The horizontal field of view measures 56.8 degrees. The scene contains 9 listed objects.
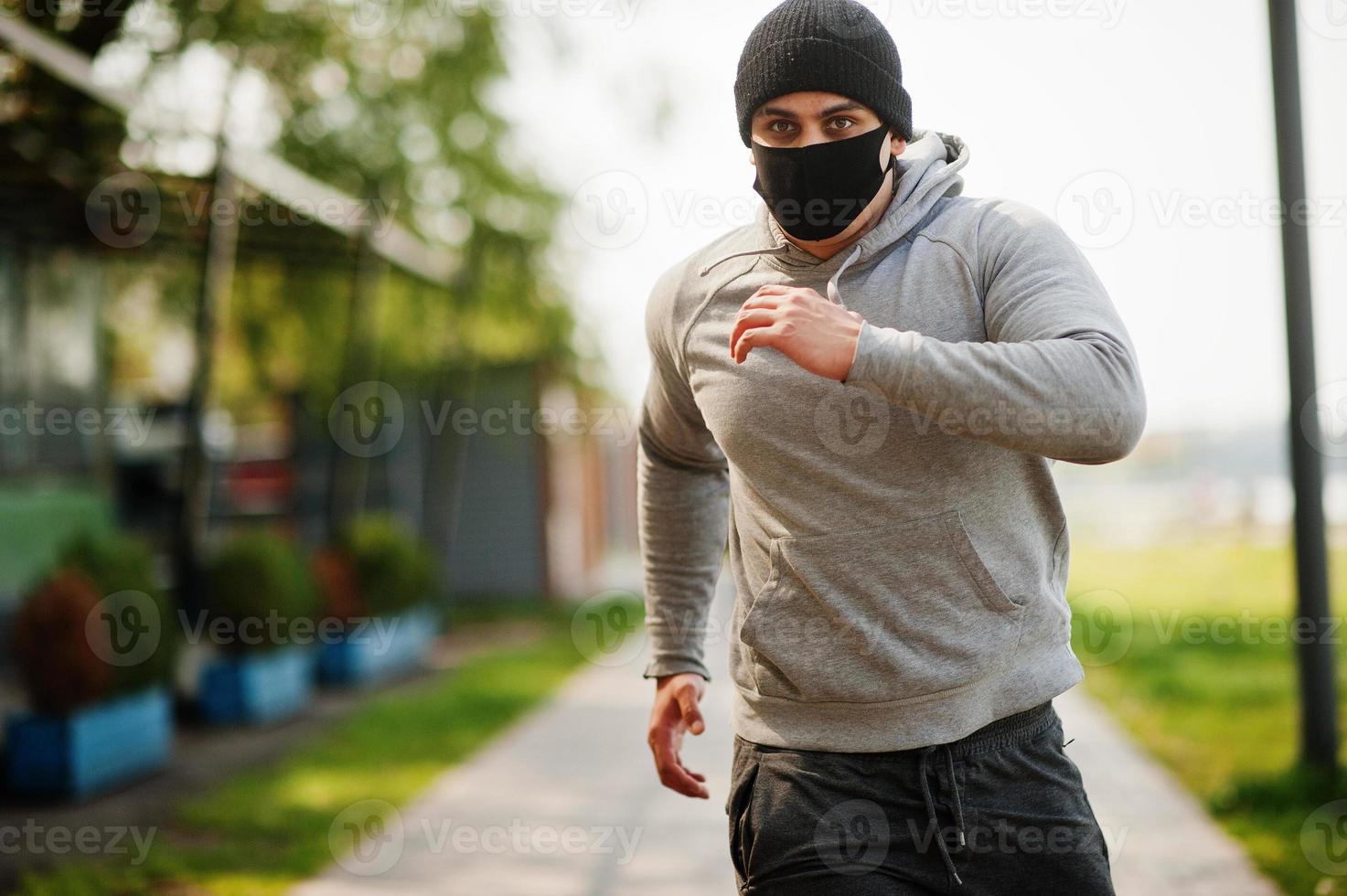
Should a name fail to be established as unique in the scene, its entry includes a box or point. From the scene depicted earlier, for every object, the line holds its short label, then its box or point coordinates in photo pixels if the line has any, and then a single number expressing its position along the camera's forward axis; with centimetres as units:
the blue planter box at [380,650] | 1012
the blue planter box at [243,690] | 827
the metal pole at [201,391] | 795
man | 182
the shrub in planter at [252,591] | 833
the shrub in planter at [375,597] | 1016
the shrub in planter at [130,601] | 653
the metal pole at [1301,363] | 550
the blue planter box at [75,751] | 610
